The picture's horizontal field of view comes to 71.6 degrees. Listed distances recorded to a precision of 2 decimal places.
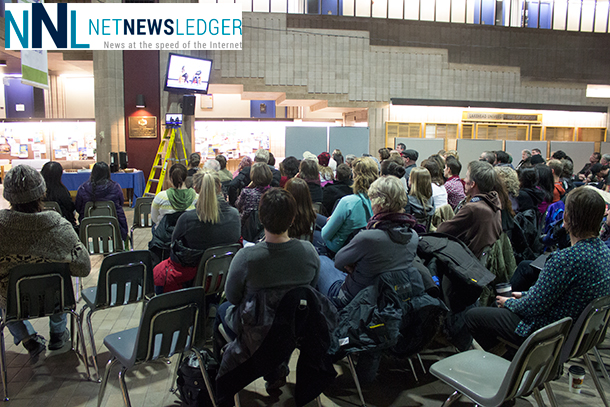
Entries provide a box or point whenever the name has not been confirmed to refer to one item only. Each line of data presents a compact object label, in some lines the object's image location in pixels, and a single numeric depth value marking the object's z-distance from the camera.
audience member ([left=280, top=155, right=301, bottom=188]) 5.90
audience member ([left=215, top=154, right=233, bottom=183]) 6.92
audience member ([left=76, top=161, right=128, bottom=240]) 5.66
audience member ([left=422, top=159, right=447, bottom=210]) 4.81
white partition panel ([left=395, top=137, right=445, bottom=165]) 13.12
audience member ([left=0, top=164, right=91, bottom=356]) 2.83
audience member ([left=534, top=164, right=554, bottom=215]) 4.78
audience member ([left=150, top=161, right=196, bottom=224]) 4.09
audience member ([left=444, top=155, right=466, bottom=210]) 5.11
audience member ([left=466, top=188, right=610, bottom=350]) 2.19
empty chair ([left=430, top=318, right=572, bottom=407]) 1.94
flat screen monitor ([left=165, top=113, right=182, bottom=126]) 11.60
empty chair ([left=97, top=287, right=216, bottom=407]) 2.21
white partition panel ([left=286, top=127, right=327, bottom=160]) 12.05
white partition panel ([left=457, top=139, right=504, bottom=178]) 13.36
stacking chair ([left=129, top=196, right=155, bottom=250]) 5.84
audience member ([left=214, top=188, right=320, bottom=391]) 2.22
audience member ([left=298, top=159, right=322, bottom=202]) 4.90
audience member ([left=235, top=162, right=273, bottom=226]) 4.31
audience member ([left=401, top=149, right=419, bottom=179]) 7.31
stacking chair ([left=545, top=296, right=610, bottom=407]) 2.17
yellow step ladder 11.12
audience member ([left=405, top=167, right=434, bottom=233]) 4.13
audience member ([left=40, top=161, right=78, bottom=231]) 5.18
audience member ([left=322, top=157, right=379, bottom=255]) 3.52
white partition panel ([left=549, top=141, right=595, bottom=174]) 14.46
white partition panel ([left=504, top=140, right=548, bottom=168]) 13.79
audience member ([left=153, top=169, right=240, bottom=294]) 3.26
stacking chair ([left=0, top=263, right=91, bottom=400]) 2.67
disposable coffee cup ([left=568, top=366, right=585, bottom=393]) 2.88
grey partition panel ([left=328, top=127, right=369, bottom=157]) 12.39
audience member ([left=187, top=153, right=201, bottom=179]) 7.56
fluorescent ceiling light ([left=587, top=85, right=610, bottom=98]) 15.54
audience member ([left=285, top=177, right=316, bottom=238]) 3.42
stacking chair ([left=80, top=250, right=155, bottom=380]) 2.90
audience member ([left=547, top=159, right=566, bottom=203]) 5.51
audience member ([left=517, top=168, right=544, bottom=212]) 4.41
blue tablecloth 10.24
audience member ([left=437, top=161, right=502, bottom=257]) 3.27
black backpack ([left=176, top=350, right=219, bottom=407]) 2.47
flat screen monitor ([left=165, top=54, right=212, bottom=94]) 11.19
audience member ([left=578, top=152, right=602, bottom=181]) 9.24
